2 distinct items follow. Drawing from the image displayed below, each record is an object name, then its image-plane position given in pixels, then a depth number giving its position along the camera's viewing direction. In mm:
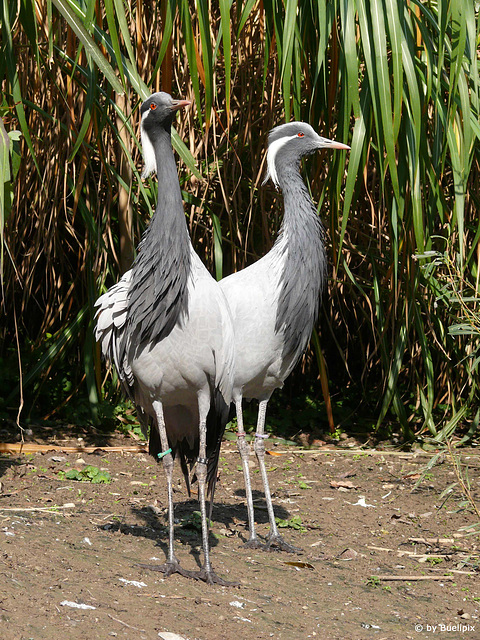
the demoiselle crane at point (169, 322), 6223
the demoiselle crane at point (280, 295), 7422
